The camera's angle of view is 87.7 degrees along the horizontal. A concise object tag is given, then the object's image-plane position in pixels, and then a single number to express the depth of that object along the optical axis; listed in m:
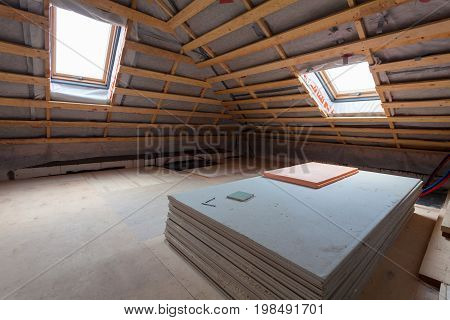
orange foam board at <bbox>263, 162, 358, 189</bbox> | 2.36
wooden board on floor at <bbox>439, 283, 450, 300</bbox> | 1.34
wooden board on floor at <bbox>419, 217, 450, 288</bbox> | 1.58
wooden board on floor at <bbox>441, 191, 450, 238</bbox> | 2.08
